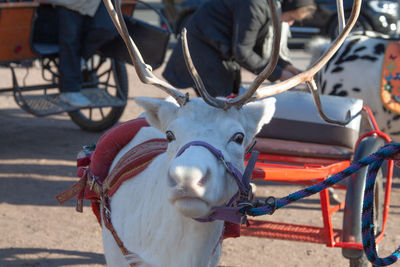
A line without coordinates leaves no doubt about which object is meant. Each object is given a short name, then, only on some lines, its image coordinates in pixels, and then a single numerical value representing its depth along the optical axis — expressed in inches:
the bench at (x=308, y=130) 298.7
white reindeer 159.9
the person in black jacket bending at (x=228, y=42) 344.8
